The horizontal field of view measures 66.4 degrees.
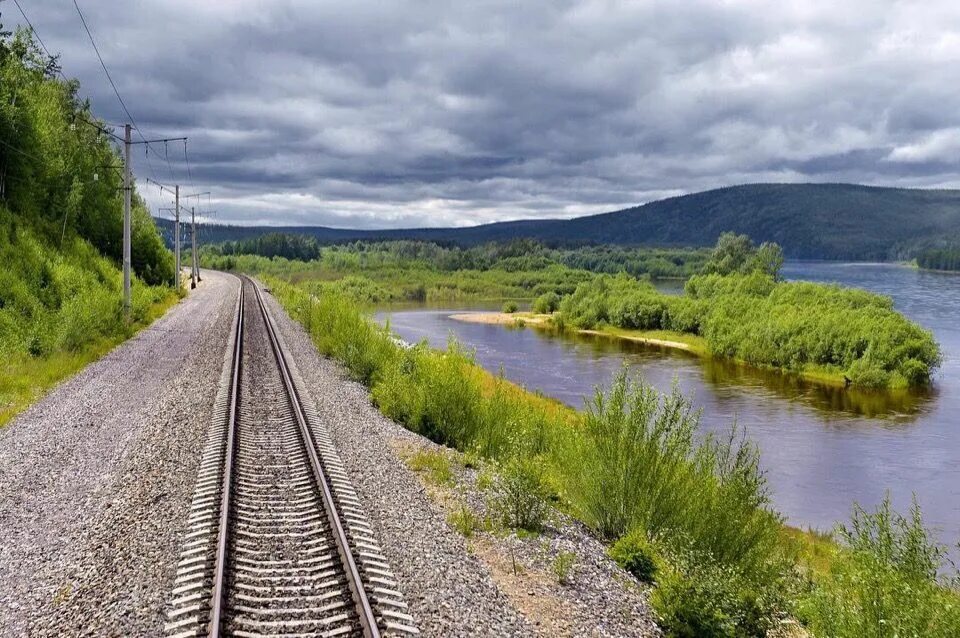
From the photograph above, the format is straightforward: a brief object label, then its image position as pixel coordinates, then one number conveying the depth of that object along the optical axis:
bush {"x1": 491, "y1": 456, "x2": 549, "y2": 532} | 11.20
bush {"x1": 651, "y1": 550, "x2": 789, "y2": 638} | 8.53
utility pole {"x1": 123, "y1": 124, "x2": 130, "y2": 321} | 32.38
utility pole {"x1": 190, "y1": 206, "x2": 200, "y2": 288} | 76.76
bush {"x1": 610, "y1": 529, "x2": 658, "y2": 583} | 10.53
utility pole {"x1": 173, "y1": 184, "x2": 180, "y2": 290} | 60.94
